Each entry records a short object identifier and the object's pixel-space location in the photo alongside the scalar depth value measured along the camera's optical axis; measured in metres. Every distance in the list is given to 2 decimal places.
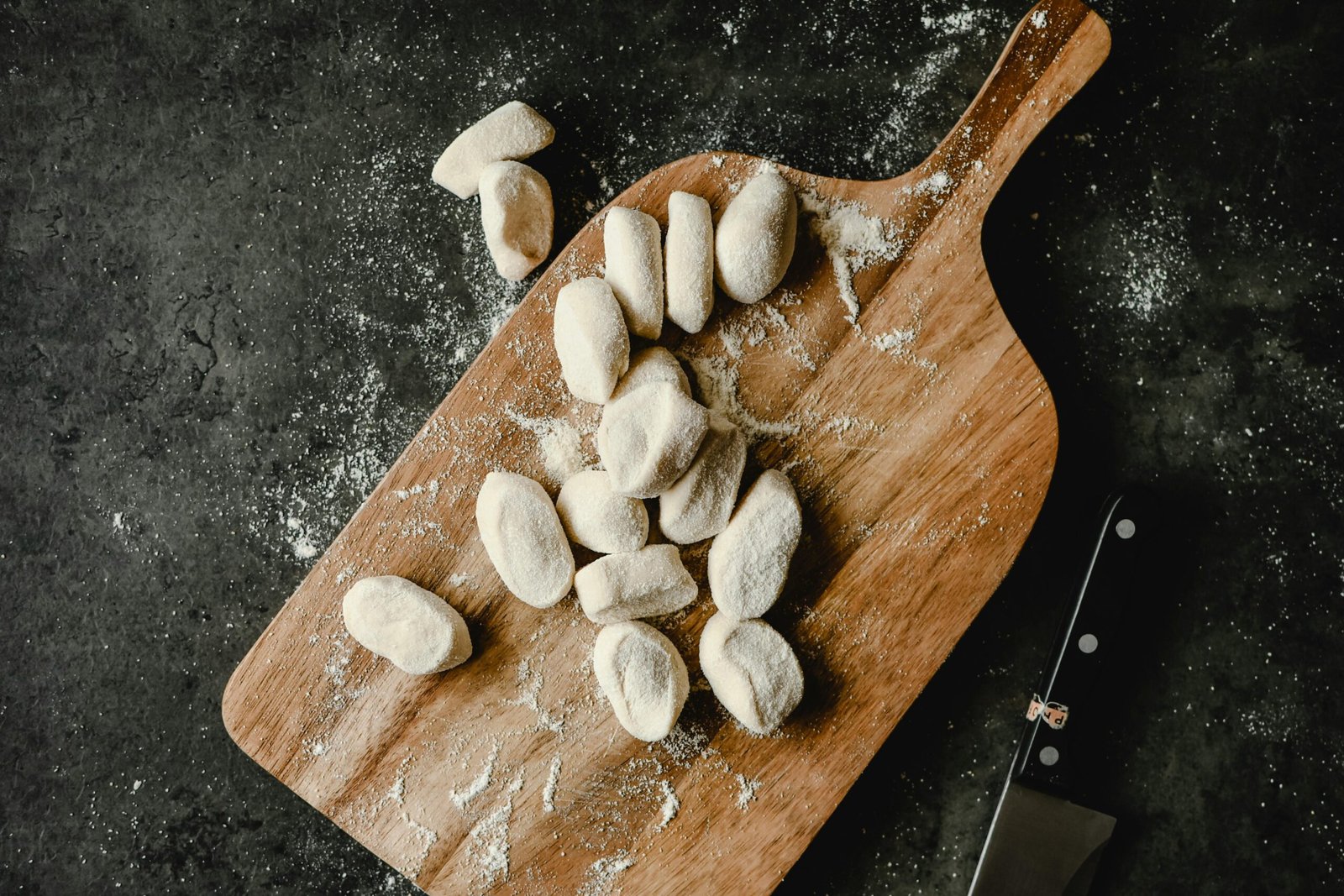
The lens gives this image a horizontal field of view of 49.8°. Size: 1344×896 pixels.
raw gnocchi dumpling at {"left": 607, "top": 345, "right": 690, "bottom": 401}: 0.45
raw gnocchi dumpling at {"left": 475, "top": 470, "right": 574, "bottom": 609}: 0.45
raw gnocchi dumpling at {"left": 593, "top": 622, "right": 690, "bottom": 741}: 0.45
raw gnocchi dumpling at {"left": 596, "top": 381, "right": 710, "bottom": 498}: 0.43
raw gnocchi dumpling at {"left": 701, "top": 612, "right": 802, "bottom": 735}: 0.44
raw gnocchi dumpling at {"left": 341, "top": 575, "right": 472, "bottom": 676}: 0.45
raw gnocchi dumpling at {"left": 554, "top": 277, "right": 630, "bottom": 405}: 0.44
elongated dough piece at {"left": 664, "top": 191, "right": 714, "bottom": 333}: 0.45
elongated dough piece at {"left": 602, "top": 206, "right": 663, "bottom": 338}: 0.45
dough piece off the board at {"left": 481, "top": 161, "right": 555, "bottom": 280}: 0.47
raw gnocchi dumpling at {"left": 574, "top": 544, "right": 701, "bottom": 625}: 0.44
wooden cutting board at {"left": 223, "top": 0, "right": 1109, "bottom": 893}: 0.46
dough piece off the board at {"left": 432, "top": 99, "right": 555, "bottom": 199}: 0.47
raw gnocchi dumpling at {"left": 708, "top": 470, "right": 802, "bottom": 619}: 0.45
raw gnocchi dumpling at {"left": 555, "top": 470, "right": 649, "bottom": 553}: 0.45
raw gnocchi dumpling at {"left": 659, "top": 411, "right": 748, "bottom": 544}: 0.44
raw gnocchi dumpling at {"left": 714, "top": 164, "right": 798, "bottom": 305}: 0.44
